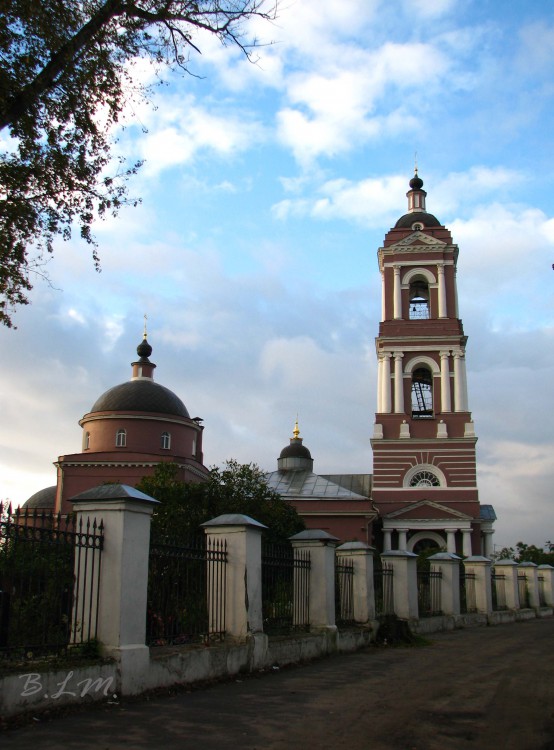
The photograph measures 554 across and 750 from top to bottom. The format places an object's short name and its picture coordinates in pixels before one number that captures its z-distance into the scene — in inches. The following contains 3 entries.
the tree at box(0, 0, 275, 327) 357.1
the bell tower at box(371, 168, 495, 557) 1457.9
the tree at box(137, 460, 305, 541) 770.5
